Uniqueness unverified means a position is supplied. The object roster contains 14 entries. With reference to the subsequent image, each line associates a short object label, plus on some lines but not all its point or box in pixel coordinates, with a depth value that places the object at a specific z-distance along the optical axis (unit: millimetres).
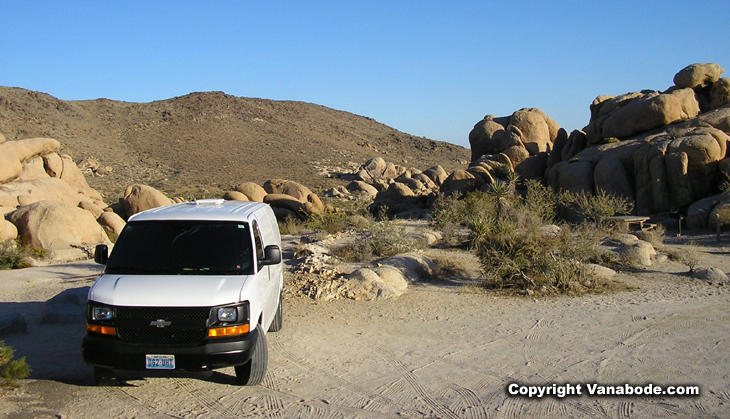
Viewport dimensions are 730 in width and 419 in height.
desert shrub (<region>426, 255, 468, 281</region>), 13490
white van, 5855
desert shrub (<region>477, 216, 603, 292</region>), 11844
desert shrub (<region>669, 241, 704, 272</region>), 13459
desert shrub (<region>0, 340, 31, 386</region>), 6250
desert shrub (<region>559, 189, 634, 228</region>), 19462
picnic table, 20562
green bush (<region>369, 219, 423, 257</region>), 16078
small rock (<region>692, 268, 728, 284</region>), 12414
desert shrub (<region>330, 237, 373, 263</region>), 15703
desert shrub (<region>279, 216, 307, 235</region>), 24719
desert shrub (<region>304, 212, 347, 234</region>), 22234
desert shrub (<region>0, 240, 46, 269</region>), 17219
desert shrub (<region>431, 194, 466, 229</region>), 22416
